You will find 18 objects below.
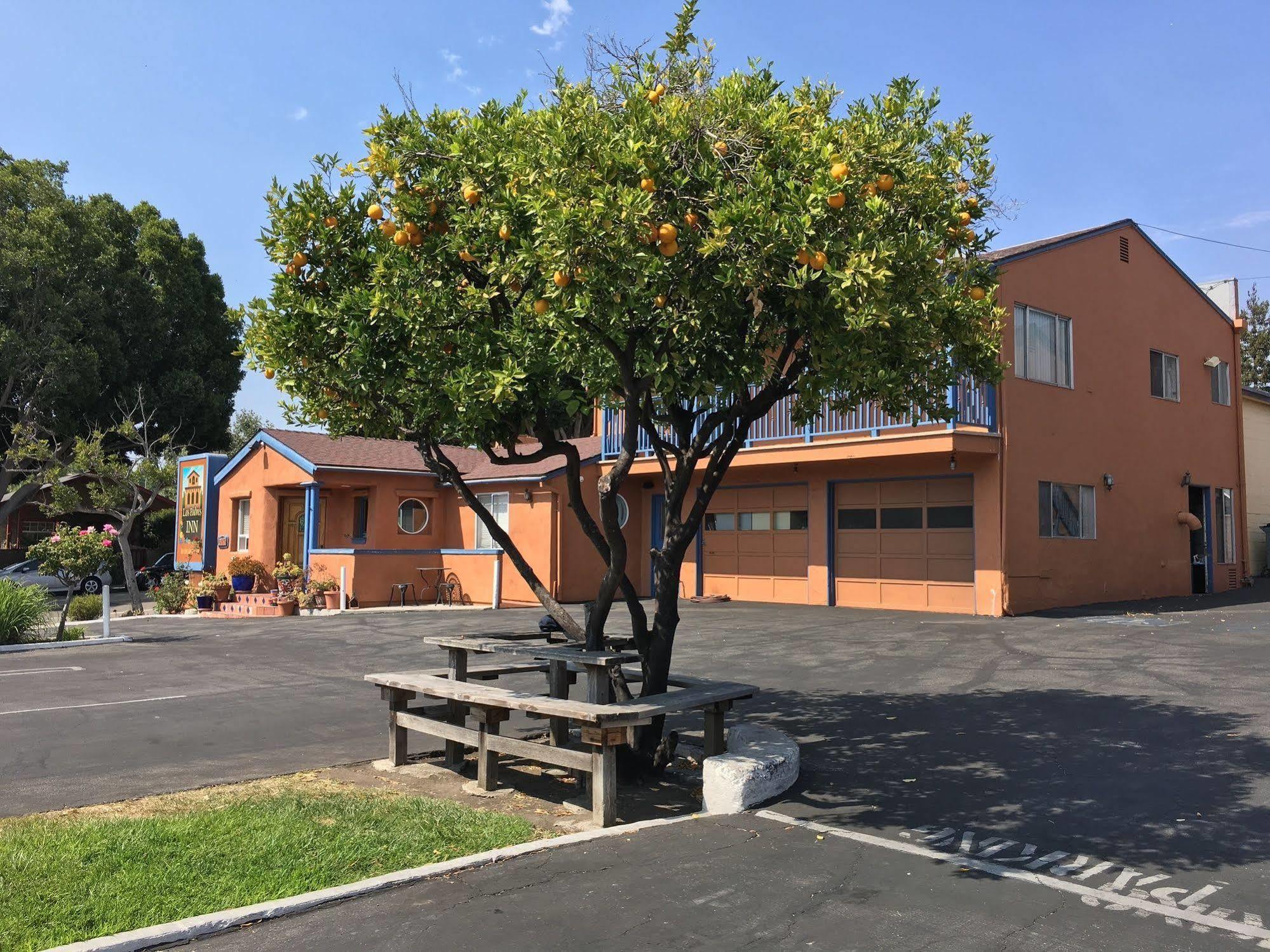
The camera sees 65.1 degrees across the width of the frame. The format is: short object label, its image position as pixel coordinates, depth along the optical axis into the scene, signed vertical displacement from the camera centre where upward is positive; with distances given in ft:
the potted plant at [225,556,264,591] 81.30 -2.14
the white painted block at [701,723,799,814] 21.12 -4.84
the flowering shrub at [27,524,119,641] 60.44 -0.53
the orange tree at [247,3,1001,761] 19.16 +5.84
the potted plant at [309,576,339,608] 76.43 -3.37
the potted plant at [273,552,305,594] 77.46 -2.20
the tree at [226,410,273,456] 172.24 +21.50
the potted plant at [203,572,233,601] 80.64 -3.34
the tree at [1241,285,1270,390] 139.54 +28.30
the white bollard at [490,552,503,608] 75.82 -2.49
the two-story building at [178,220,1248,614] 62.34 +4.61
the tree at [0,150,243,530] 106.73 +25.56
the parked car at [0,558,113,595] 103.35 -3.61
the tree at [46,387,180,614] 75.25 +5.00
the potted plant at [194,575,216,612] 80.18 -4.05
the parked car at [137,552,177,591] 111.04 -3.19
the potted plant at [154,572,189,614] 80.53 -4.13
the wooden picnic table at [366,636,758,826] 20.63 -3.51
